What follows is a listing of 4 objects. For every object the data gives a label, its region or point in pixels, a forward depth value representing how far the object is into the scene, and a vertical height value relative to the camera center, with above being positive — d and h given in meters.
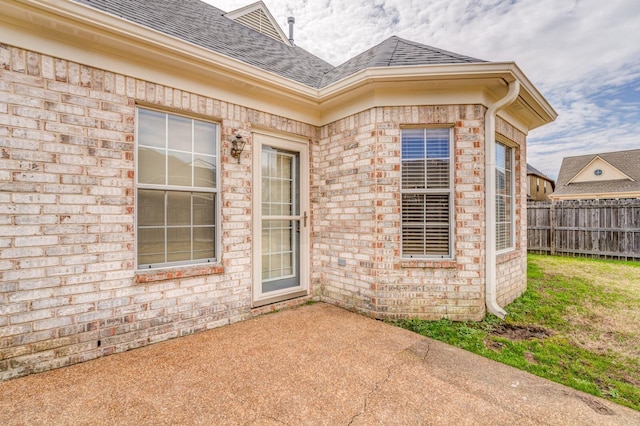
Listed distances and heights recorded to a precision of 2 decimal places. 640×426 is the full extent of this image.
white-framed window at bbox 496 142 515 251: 4.46 +0.27
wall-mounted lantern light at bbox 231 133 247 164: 3.54 +0.89
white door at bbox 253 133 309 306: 3.89 -0.07
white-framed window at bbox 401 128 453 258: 3.77 +0.30
